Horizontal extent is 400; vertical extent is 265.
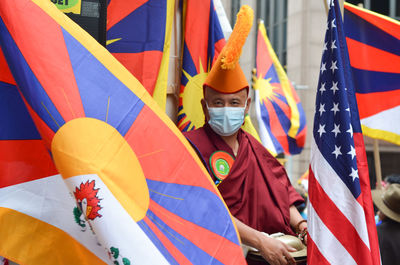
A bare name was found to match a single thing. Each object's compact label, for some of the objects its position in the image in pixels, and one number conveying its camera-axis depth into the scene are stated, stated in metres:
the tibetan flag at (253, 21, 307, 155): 8.36
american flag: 2.65
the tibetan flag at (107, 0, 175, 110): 3.24
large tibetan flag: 1.78
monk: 2.92
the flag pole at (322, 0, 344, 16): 3.23
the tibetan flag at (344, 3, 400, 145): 4.52
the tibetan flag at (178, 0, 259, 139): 3.66
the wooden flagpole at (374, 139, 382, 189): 4.48
